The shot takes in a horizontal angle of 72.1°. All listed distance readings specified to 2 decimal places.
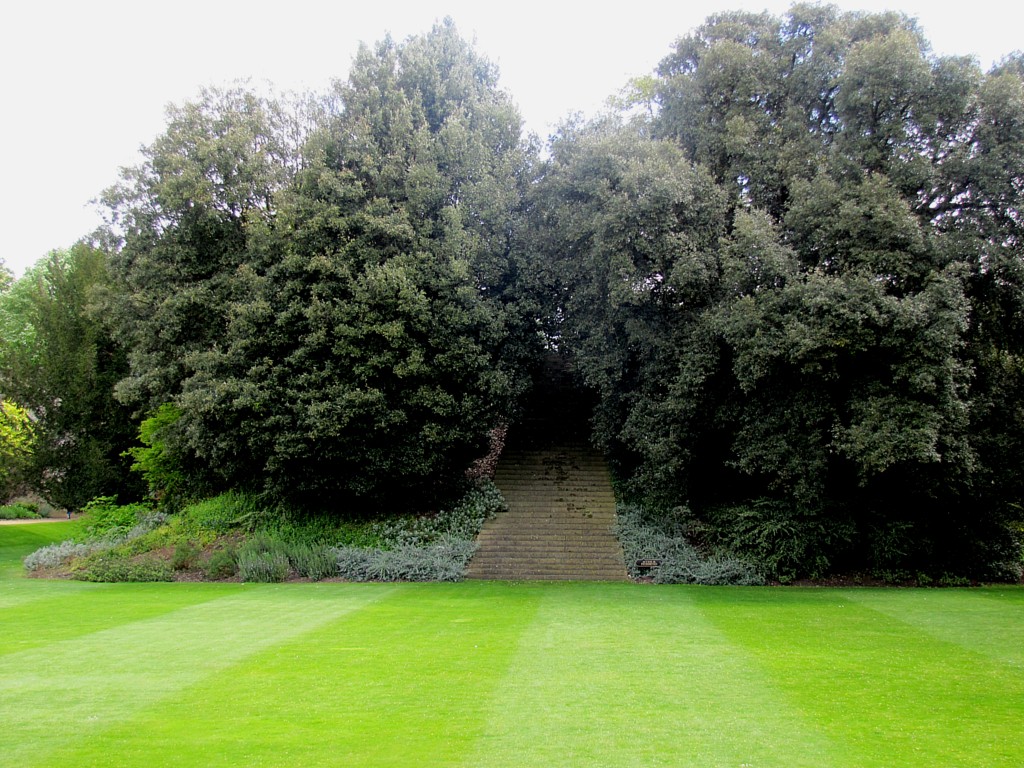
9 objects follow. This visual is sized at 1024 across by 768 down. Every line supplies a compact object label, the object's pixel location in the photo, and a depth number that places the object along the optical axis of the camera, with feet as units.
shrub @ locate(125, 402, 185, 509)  74.79
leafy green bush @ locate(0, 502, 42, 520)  123.03
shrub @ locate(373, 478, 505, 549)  66.90
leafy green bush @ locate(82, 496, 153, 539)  76.43
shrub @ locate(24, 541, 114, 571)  66.90
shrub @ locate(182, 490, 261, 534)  72.18
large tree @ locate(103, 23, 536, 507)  64.39
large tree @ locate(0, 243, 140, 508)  88.99
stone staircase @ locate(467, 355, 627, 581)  62.54
